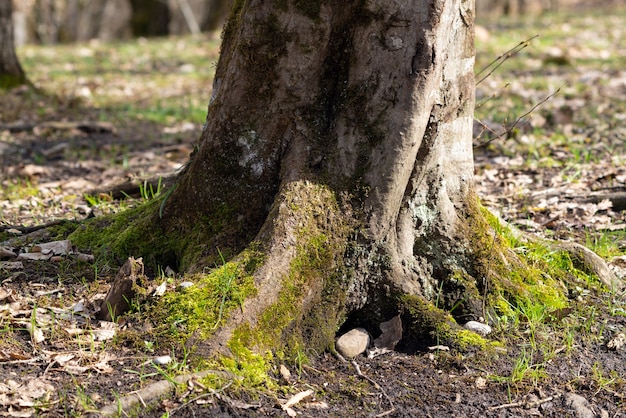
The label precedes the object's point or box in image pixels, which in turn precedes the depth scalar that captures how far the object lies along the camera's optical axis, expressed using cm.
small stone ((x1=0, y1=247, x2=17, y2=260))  386
